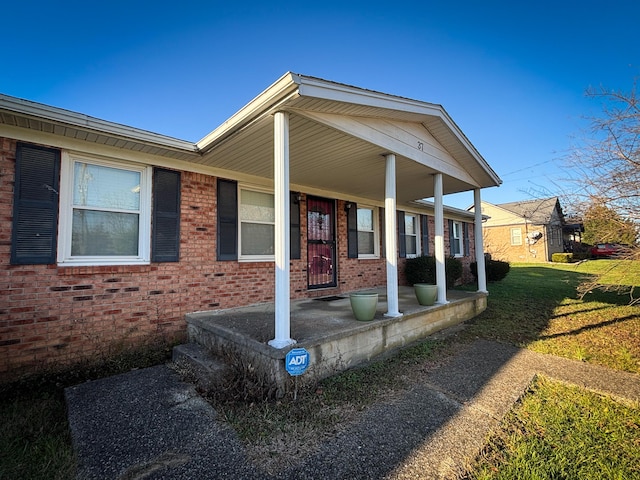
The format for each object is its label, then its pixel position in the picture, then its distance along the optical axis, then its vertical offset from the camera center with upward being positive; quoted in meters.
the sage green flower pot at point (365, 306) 4.01 -0.71
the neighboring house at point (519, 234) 22.09 +1.56
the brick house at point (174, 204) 3.26 +0.80
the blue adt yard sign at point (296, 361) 2.77 -1.03
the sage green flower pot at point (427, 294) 5.17 -0.71
